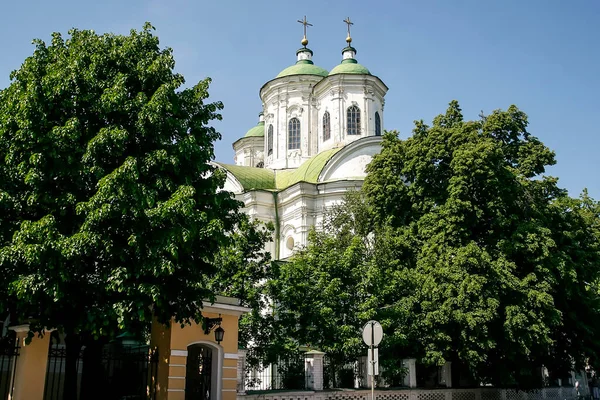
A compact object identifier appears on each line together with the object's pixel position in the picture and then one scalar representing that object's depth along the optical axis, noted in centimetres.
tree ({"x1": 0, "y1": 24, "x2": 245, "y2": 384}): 1048
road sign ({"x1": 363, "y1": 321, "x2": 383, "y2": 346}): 1106
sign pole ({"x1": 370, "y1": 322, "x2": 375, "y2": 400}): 1110
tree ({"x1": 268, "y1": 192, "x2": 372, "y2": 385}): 1670
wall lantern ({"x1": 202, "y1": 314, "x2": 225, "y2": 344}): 1312
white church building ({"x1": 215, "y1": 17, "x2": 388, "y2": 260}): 2967
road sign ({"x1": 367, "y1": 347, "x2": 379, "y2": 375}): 1122
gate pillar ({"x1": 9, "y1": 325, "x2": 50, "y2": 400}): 1141
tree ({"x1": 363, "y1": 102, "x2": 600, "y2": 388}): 1792
